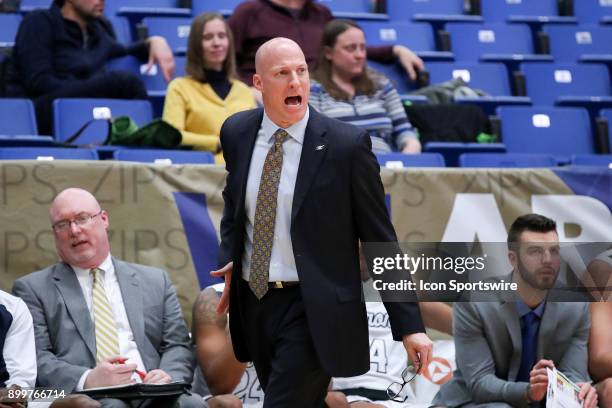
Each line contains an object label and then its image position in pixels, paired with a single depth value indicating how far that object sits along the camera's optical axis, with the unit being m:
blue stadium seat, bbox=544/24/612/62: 17.33
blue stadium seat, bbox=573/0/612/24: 18.41
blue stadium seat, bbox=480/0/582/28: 17.66
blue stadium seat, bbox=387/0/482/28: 16.92
